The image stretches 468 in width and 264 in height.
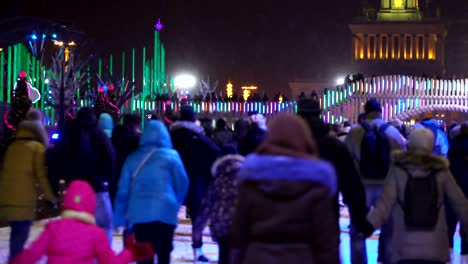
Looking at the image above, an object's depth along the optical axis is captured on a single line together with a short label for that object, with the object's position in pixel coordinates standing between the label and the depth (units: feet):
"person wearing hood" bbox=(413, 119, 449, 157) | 39.99
